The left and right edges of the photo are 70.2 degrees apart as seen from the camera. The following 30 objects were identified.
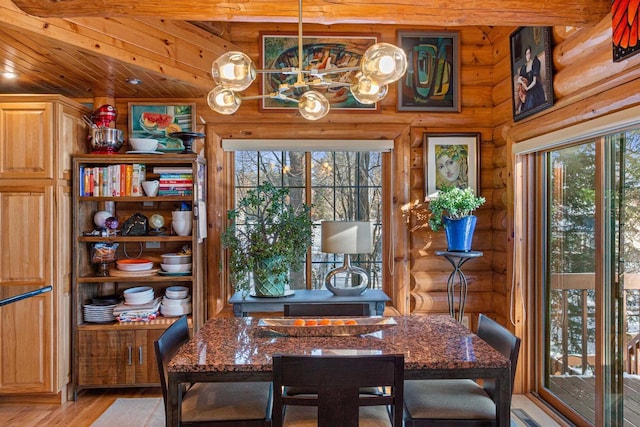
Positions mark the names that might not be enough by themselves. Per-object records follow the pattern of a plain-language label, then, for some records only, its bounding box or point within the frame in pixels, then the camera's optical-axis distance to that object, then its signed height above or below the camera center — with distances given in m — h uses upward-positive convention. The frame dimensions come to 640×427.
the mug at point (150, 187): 3.49 +0.23
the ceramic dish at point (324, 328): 2.25 -0.56
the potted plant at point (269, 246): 3.44 -0.23
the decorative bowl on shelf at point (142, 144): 3.51 +0.57
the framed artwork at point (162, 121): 3.73 +0.79
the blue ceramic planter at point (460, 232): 3.44 -0.13
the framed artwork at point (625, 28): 2.03 +0.86
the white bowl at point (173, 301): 3.55 -0.66
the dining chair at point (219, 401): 1.96 -0.84
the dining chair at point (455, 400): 1.93 -0.83
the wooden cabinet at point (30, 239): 3.24 -0.15
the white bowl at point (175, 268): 3.52 -0.40
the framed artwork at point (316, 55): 3.80 +1.35
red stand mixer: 3.49 +0.65
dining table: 1.83 -0.60
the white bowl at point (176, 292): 3.56 -0.60
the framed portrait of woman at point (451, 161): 3.83 +0.45
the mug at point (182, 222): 3.53 -0.04
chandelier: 1.73 +0.57
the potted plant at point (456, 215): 3.40 +0.00
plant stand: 3.42 -0.54
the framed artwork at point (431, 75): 3.85 +1.18
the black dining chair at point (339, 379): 1.67 -0.60
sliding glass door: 2.50 -0.40
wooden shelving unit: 3.42 -0.50
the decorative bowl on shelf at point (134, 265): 3.49 -0.37
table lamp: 3.37 -0.18
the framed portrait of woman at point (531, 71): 2.91 +0.97
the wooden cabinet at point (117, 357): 3.42 -1.06
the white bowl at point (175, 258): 3.53 -0.32
